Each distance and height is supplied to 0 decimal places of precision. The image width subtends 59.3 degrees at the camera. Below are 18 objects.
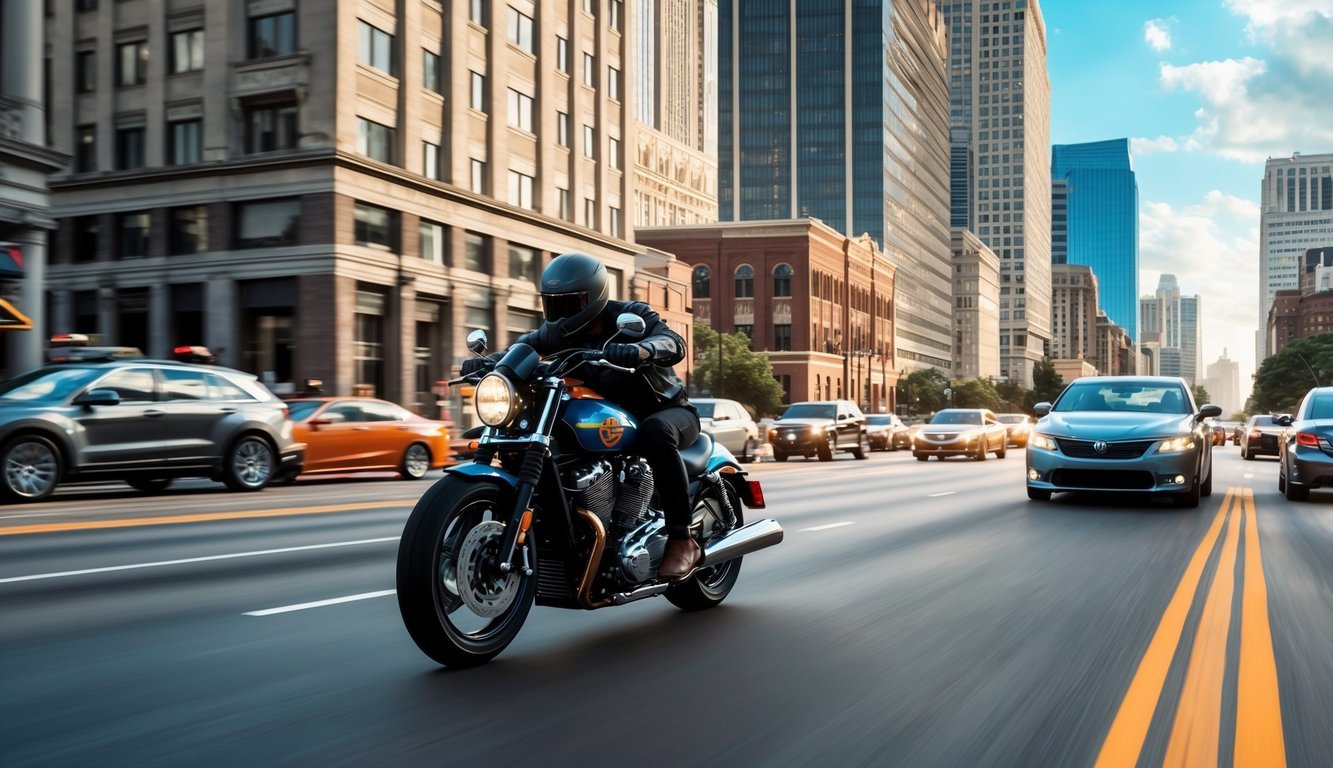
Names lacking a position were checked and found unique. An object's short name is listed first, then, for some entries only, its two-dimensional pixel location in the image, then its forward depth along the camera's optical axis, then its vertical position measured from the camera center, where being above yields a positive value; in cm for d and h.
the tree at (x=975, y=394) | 13512 -71
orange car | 1927 -88
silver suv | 1391 -56
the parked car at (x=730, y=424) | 2892 -93
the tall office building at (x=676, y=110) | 13888 +3754
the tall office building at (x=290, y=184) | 3556 +644
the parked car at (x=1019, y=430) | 4575 -165
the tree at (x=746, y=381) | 7556 +39
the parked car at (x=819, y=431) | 3338 -126
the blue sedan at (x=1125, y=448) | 1345 -70
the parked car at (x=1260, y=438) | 3572 -151
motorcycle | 452 -56
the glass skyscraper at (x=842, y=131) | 14000 +3220
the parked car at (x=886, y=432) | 4262 -165
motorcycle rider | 539 +9
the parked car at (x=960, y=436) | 3328 -139
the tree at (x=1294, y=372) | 12138 +187
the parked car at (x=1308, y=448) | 1525 -78
